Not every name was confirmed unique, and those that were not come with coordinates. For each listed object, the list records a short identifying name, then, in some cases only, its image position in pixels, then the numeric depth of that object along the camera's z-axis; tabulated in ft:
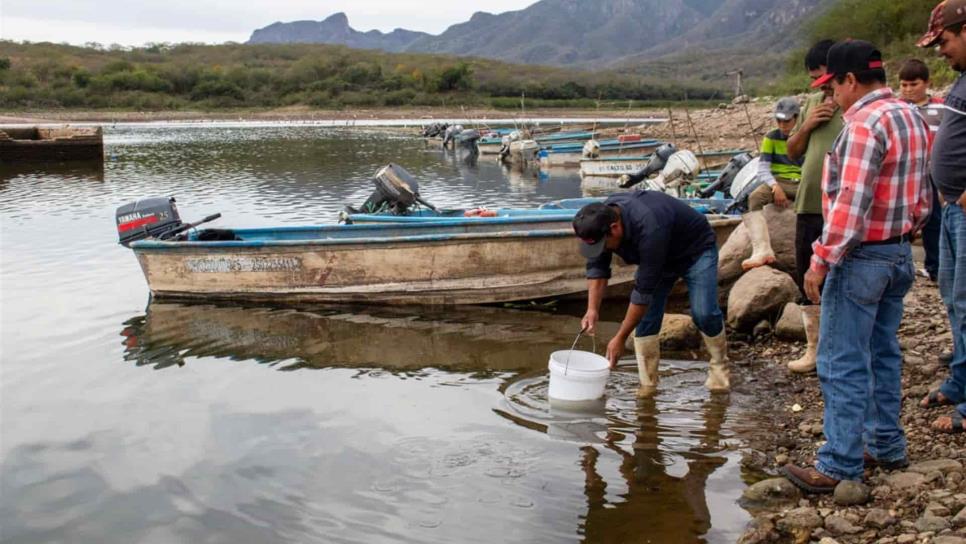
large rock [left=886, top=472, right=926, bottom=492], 13.08
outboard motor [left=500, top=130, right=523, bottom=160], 106.52
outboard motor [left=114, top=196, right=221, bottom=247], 34.42
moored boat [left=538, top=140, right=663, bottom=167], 98.73
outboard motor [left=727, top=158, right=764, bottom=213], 29.17
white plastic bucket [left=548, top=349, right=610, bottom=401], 18.66
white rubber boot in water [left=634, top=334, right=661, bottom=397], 19.52
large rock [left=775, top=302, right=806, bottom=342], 23.09
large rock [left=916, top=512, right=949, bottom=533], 11.80
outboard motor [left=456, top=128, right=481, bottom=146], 117.80
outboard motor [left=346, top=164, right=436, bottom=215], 38.19
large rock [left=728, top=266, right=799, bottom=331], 24.48
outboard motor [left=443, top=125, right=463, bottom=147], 128.06
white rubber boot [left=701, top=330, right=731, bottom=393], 19.35
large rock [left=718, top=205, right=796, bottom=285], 27.53
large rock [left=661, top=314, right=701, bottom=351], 24.09
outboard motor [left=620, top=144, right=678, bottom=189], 45.74
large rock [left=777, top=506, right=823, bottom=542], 12.72
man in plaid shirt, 12.05
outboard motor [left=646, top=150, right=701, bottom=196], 41.86
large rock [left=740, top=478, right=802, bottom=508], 13.91
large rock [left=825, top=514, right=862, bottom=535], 12.42
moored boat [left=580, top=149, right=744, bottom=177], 80.59
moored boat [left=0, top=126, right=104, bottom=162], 96.07
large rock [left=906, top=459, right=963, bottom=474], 13.34
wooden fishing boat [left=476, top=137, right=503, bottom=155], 118.32
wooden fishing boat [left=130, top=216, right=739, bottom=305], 30.73
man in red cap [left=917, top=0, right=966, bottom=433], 12.77
